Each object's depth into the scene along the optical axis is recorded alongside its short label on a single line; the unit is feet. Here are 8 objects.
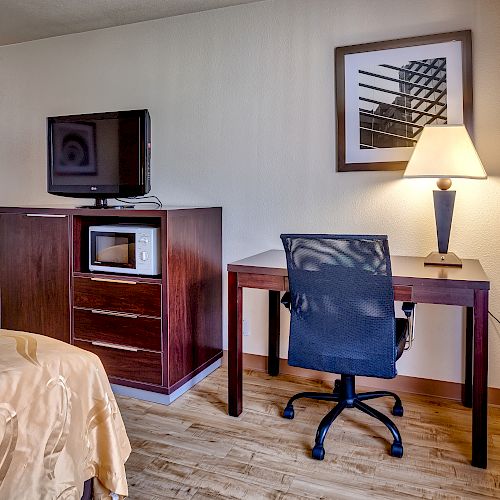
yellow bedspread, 4.07
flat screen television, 9.57
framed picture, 8.51
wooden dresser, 8.85
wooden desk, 6.65
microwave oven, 8.87
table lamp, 7.65
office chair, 6.62
